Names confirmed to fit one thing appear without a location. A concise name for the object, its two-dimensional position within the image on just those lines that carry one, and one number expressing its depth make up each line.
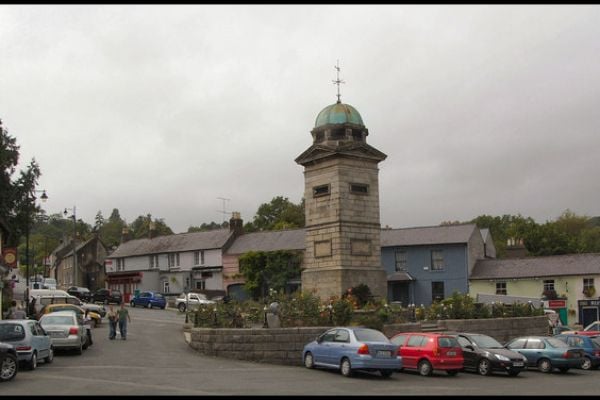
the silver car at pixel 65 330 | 25.08
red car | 21.91
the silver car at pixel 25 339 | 20.52
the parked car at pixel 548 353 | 24.92
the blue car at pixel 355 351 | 20.28
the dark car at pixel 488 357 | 22.91
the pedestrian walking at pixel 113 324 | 31.33
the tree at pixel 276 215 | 87.75
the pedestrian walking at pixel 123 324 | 31.09
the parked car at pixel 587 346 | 26.72
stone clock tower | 33.81
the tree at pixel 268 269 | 60.06
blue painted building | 55.38
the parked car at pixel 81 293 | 64.31
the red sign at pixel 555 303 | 50.34
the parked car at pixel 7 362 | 18.13
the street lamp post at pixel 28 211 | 42.28
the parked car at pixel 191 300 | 53.60
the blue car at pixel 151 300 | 59.81
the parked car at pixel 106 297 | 60.75
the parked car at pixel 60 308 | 34.22
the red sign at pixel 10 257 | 38.04
